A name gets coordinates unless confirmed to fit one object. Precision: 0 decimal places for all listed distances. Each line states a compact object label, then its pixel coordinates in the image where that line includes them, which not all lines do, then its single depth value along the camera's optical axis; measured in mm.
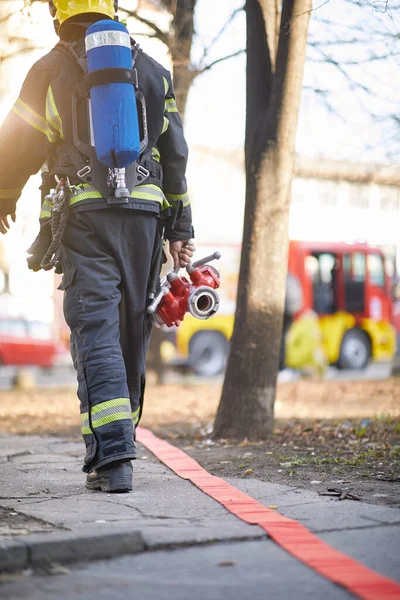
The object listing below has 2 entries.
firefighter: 4027
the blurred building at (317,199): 9531
